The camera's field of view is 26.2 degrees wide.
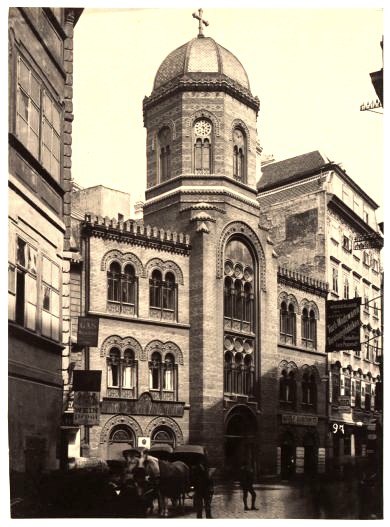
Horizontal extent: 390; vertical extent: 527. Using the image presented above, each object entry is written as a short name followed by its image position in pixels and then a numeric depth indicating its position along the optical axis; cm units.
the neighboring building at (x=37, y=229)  1447
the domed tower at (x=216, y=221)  3444
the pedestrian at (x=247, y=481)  1855
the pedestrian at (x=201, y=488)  1597
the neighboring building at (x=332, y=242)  4309
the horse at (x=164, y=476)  1525
